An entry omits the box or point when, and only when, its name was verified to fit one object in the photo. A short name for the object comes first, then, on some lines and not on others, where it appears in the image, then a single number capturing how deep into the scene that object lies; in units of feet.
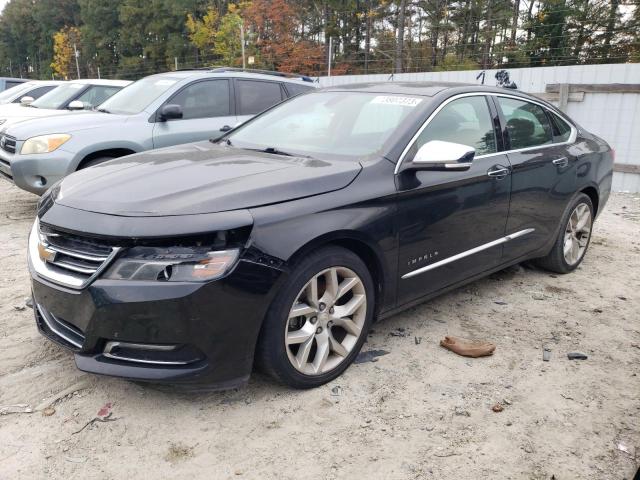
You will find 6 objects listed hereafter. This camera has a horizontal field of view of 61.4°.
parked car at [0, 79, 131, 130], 30.40
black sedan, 7.86
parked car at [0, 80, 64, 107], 39.88
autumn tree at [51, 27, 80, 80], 209.28
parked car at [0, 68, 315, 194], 18.74
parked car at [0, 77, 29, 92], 62.04
